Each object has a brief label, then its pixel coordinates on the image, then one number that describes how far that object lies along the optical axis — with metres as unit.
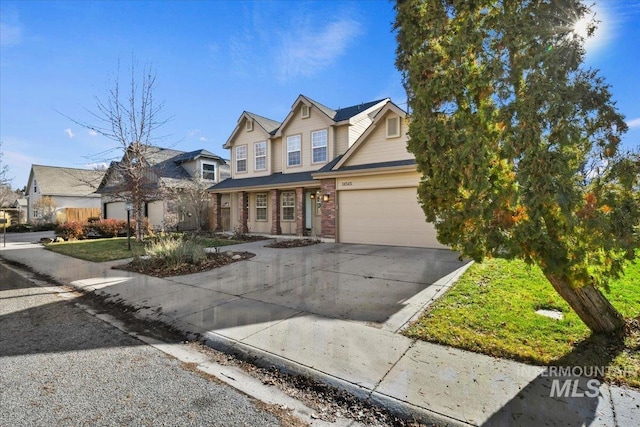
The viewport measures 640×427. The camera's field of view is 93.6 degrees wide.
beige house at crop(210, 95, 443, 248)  11.95
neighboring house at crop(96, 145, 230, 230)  18.97
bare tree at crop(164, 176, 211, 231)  20.14
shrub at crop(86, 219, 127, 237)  19.55
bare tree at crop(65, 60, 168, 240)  14.02
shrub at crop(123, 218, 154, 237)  17.56
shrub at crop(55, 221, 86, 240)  17.89
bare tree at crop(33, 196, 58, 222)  30.77
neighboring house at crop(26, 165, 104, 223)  31.30
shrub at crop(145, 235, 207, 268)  8.84
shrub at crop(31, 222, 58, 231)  27.63
